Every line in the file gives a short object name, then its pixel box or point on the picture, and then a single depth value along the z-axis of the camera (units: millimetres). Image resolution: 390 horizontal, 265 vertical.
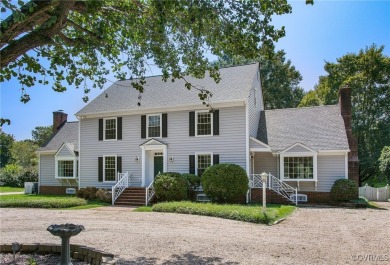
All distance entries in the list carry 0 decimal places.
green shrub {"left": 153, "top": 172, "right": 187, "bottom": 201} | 16906
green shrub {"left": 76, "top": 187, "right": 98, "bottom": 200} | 19703
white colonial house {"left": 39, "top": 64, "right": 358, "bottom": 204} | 18422
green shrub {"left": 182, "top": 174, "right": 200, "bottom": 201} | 18172
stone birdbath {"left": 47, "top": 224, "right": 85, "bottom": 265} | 5375
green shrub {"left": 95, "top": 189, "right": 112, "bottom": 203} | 18750
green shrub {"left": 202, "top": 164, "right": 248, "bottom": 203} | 16484
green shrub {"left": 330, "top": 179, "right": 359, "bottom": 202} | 17203
